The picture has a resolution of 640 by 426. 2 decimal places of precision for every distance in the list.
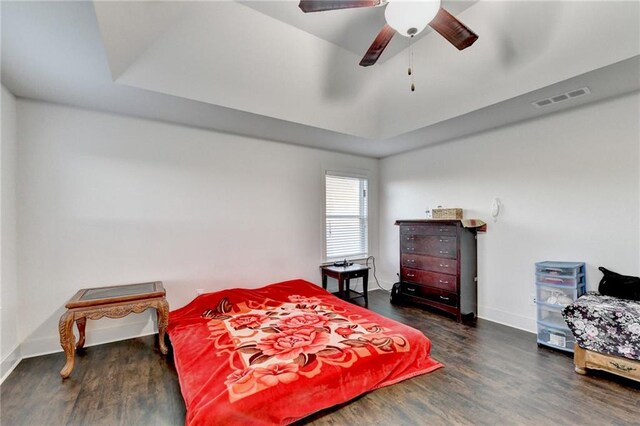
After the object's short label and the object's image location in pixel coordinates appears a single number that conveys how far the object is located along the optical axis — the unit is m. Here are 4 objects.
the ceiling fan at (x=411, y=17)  1.74
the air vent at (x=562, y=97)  2.60
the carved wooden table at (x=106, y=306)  2.30
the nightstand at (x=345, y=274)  4.05
